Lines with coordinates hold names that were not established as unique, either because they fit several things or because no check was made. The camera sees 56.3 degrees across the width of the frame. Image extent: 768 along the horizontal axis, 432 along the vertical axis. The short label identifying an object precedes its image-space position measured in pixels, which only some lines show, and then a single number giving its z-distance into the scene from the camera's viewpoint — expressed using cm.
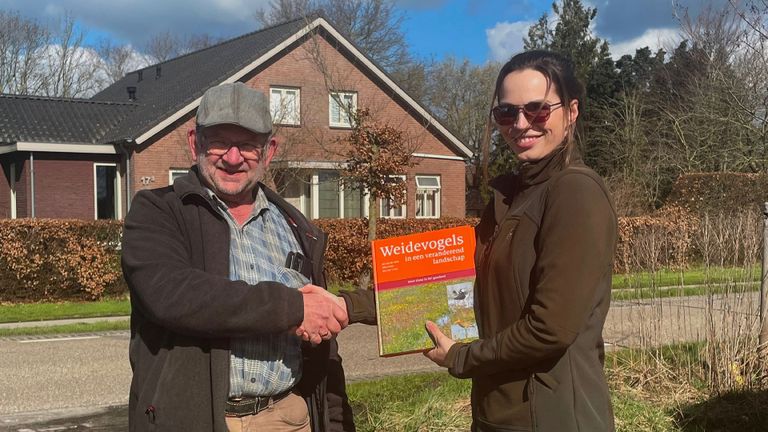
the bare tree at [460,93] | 4600
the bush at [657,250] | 725
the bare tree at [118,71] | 5172
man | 228
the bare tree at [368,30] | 4331
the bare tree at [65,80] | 4462
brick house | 2166
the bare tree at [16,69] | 4250
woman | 208
